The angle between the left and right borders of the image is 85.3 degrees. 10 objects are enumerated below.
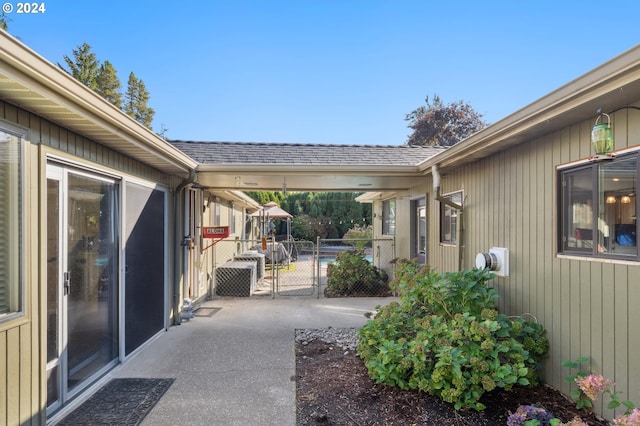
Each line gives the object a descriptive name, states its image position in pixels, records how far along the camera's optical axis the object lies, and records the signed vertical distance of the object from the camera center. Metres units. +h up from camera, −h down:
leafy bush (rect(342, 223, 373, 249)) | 15.00 -0.67
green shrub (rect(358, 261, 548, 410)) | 2.73 -1.09
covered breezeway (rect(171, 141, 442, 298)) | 5.36 +0.73
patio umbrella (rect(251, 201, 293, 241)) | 10.19 +0.21
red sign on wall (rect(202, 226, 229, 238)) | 6.07 -0.22
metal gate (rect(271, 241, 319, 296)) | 8.27 -1.76
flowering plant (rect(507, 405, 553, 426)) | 2.35 -1.36
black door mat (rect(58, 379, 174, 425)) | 2.75 -1.59
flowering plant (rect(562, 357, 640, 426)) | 1.82 -1.08
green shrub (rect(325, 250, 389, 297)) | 7.86 -1.36
